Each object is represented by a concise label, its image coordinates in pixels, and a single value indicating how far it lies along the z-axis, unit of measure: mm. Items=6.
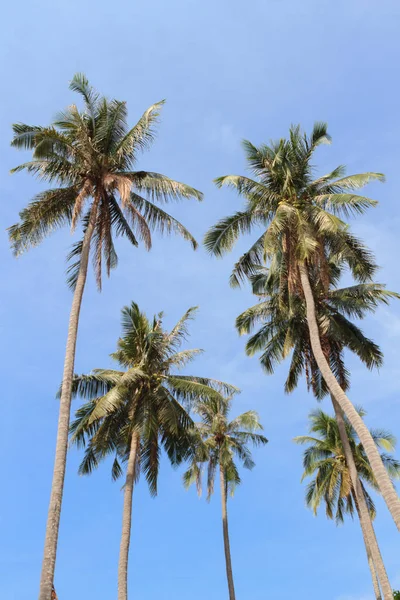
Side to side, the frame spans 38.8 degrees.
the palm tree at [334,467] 29812
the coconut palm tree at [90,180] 17547
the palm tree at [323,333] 22781
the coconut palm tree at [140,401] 21719
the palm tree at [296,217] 19234
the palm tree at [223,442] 30844
